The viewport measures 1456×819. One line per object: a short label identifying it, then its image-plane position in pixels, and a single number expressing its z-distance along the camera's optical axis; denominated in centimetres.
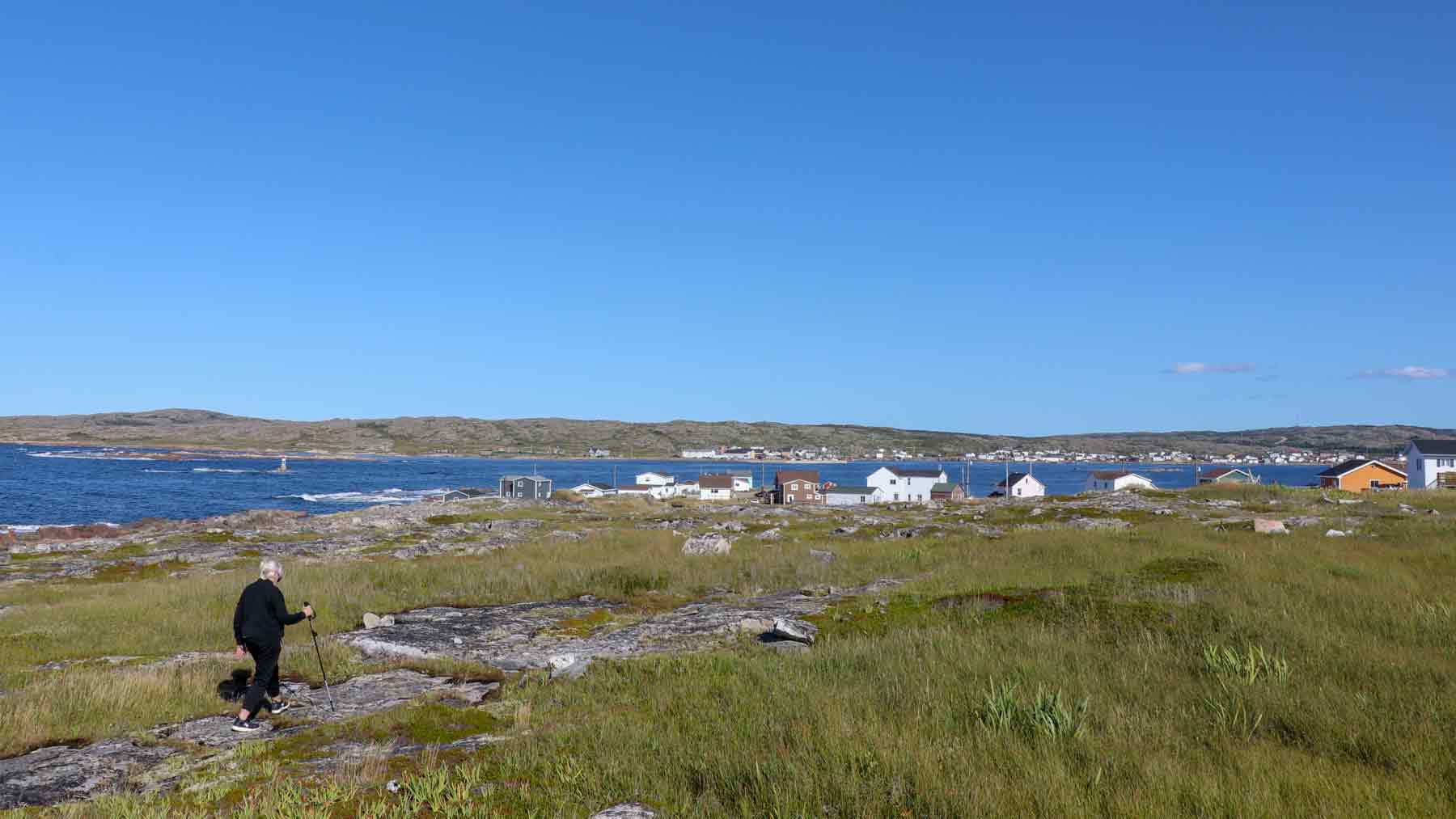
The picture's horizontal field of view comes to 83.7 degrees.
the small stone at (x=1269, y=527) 2990
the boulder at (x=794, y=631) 1456
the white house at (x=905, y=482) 12888
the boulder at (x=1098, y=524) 3899
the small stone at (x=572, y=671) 1293
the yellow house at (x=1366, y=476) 9562
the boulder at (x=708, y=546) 3191
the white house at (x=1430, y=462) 8169
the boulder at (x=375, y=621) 1930
